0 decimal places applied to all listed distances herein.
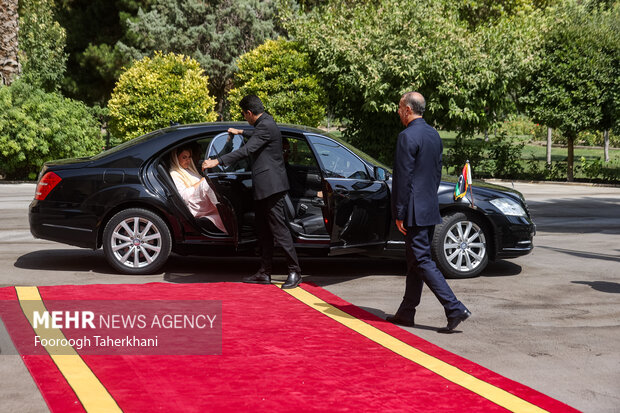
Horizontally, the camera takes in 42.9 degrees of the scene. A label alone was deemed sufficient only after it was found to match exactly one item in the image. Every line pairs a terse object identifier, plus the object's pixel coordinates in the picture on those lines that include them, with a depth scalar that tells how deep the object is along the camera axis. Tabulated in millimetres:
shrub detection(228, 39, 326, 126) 24406
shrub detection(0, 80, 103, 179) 24031
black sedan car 8453
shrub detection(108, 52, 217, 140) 24625
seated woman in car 8844
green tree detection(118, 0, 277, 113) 36250
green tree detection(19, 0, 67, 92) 38094
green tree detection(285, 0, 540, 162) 24297
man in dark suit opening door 7875
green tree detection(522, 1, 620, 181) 27141
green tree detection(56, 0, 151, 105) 39781
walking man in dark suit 6273
